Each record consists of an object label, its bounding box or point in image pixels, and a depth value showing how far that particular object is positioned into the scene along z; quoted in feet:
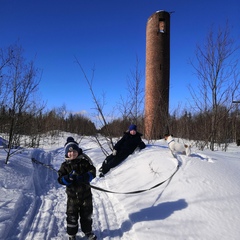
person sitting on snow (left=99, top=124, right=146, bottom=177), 22.31
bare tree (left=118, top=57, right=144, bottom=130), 30.57
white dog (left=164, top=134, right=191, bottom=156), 17.53
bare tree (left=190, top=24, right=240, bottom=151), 26.05
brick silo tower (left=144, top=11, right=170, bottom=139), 48.74
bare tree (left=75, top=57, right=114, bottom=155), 27.94
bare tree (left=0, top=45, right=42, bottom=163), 21.91
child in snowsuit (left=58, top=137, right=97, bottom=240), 10.19
